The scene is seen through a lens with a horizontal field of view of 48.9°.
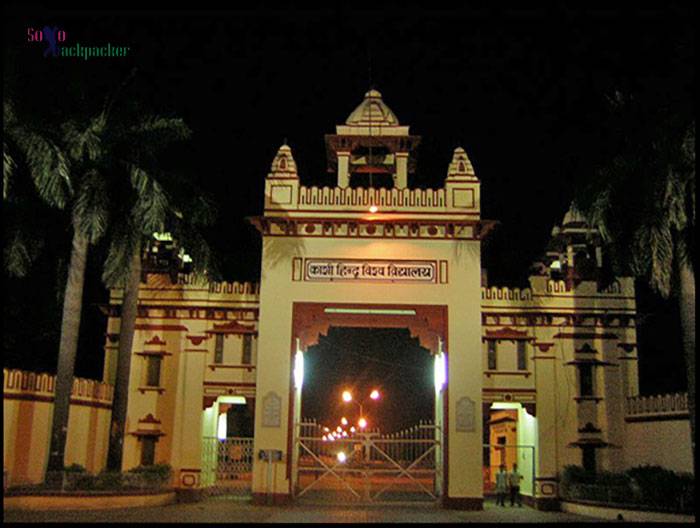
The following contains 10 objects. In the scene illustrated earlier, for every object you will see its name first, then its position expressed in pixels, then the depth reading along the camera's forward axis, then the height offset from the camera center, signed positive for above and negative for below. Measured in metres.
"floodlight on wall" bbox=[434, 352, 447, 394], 20.84 +1.80
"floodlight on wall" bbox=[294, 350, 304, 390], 20.92 +1.79
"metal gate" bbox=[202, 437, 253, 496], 23.14 -1.04
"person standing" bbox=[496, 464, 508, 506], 22.20 -1.25
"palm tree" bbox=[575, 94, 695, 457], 17.12 +5.50
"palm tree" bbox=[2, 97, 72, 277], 17.42 +5.66
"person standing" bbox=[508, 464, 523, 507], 22.31 -1.20
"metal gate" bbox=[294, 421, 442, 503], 20.20 -0.69
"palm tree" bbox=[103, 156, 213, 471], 19.30 +5.03
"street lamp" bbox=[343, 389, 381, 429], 25.84 +1.35
